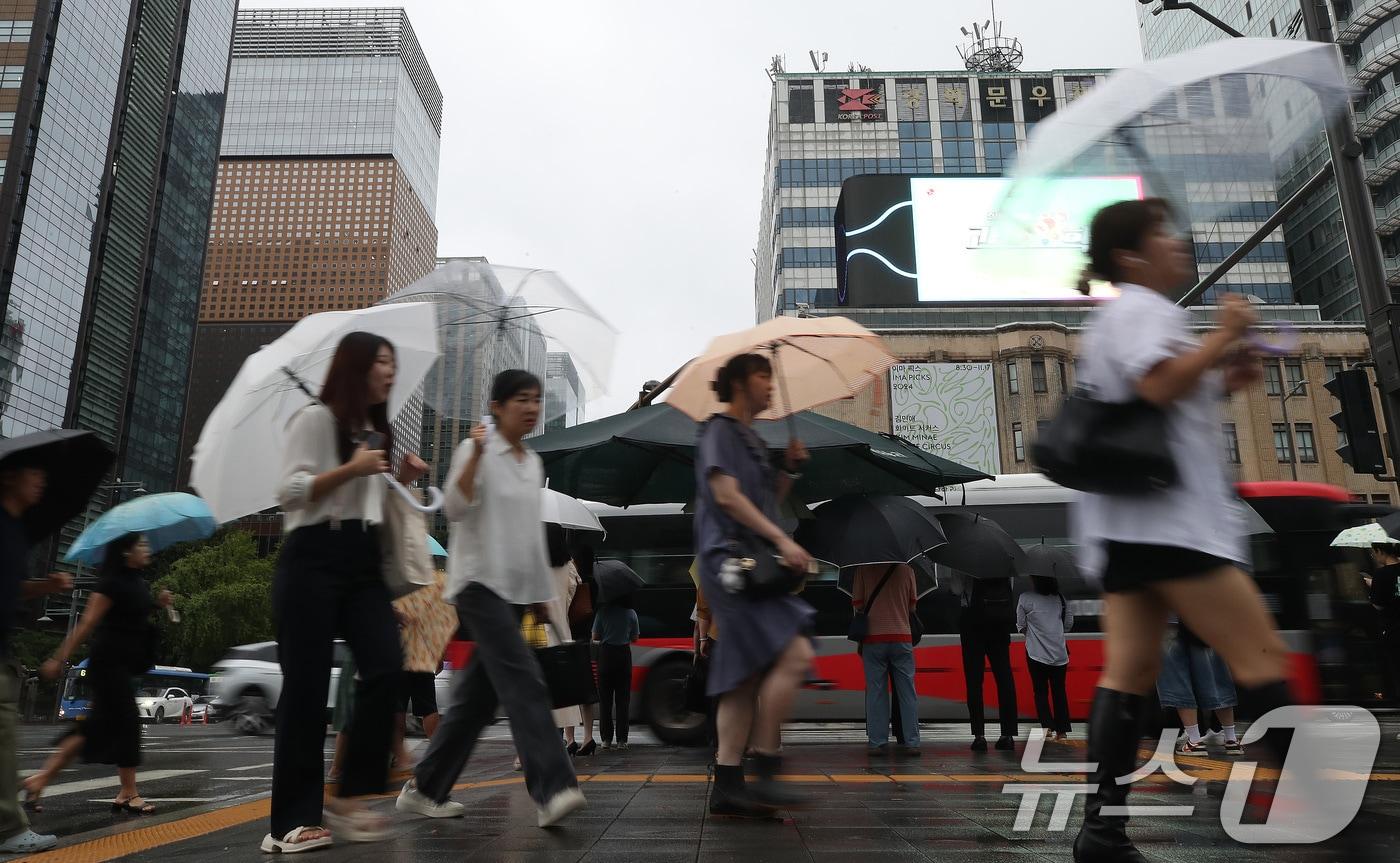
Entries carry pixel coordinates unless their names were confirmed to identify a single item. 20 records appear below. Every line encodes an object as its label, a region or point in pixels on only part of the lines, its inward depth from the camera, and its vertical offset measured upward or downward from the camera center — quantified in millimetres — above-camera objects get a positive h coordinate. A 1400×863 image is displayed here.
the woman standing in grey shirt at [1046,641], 8734 +195
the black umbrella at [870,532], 7363 +1006
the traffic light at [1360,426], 7668 +1782
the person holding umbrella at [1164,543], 2445 +296
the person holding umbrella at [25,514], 3715 +644
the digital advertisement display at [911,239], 46406 +19761
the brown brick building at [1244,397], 49406 +13243
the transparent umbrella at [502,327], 4742 +1622
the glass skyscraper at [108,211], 63344 +33127
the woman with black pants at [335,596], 3309 +254
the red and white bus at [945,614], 10883 +558
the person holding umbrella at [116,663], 4949 +62
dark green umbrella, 7578 +1687
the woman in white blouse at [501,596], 3686 +280
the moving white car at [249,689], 17219 -275
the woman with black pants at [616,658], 8844 +92
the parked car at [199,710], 41412 -1531
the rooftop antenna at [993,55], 72062 +43640
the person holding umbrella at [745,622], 3736 +166
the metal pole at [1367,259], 6980 +3061
